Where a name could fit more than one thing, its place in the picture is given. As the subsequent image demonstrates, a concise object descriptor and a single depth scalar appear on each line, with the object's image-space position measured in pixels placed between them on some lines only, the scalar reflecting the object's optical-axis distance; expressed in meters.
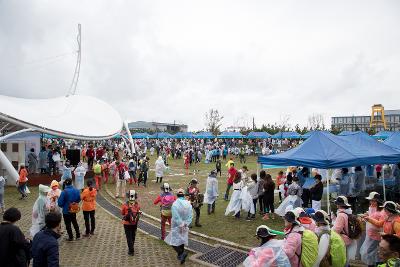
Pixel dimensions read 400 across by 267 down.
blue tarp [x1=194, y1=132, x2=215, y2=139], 41.97
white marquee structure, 18.06
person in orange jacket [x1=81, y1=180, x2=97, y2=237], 8.78
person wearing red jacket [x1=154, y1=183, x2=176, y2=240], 8.20
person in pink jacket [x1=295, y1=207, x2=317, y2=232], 5.36
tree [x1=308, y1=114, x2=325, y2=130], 83.75
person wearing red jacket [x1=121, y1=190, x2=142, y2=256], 7.52
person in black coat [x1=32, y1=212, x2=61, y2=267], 3.96
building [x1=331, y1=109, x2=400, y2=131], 86.94
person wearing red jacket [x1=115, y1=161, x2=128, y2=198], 14.62
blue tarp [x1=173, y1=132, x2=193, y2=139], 44.54
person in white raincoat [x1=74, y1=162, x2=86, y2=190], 14.96
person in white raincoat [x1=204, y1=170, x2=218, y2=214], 11.56
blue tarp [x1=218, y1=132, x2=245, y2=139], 39.79
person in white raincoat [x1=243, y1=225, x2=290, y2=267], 4.14
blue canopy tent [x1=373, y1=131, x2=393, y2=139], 30.09
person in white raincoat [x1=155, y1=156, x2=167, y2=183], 18.29
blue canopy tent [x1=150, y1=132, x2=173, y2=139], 45.74
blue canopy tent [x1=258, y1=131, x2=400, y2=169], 9.05
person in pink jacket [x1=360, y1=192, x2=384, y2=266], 6.27
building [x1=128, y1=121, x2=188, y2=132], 104.36
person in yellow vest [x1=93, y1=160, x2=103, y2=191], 16.27
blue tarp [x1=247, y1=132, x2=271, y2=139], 38.93
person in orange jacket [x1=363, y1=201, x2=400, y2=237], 5.34
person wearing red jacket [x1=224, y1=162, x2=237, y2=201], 13.60
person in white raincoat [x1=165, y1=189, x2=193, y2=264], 7.12
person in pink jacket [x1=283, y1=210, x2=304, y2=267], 4.50
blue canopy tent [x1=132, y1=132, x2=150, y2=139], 45.19
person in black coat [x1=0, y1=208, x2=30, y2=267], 4.14
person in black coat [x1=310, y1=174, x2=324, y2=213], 9.84
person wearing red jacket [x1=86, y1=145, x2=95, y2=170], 21.64
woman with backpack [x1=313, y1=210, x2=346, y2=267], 4.86
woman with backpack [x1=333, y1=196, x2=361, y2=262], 5.73
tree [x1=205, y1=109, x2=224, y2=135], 69.62
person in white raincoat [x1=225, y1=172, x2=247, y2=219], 11.11
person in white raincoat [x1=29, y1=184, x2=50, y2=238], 7.34
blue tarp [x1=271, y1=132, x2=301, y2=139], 38.75
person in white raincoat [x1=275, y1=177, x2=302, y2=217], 10.85
